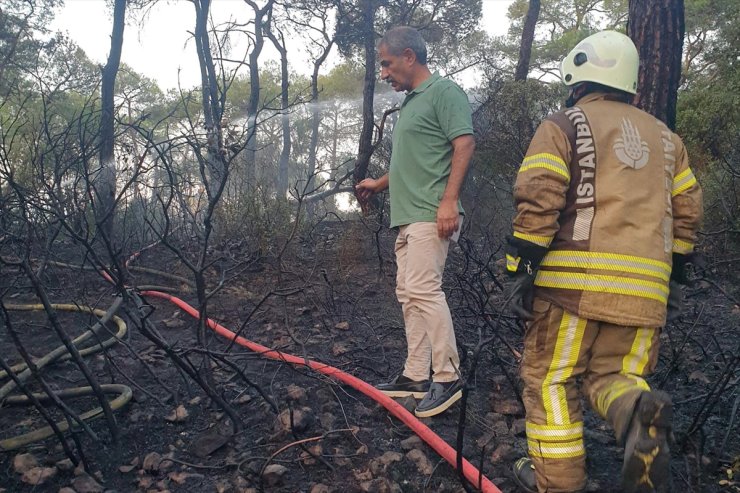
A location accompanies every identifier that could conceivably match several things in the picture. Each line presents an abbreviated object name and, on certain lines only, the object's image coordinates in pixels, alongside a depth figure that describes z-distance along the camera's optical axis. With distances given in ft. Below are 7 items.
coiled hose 7.38
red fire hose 7.09
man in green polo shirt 9.01
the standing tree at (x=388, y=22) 33.55
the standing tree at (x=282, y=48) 57.77
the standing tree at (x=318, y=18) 54.03
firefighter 6.52
